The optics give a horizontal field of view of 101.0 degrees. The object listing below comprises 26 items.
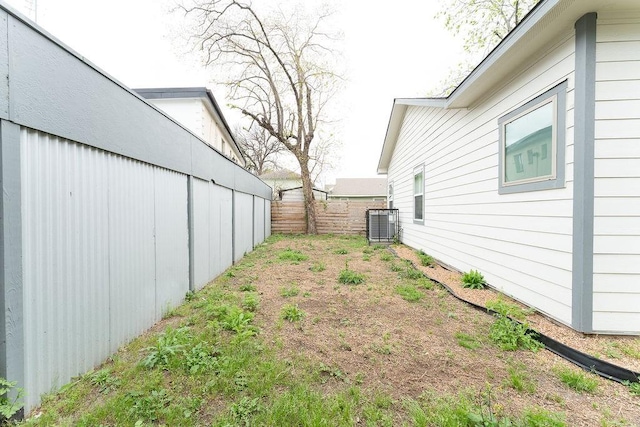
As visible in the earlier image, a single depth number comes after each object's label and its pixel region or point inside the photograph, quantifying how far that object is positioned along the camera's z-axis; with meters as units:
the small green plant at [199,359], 2.04
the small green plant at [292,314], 3.03
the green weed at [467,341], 2.40
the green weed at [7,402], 1.39
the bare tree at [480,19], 9.07
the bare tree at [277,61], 11.18
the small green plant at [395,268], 5.34
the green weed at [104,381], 1.82
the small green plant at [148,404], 1.58
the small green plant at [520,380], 1.80
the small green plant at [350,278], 4.53
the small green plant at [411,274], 4.77
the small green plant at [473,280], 4.03
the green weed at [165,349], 2.10
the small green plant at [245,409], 1.57
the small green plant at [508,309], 2.84
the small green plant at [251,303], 3.33
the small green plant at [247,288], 4.16
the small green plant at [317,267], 5.51
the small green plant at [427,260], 5.73
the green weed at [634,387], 1.74
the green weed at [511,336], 2.36
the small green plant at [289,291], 3.91
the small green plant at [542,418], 1.45
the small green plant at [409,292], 3.70
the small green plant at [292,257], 6.66
